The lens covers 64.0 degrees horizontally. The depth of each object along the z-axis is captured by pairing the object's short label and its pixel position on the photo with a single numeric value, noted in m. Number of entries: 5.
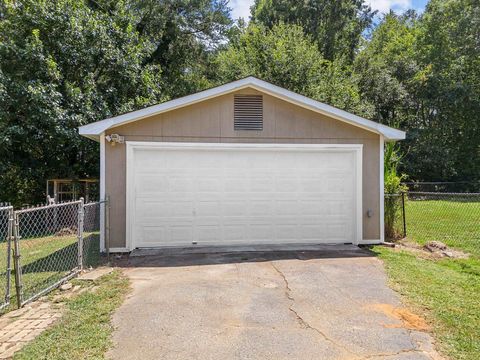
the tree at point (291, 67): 17.14
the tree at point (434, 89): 21.70
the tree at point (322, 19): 23.55
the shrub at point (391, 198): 9.34
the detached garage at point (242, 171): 7.87
